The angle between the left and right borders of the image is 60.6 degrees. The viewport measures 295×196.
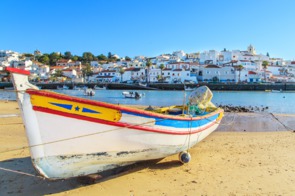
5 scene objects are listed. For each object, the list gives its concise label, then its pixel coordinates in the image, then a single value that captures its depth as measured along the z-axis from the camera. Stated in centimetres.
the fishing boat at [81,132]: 430
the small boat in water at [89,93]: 4385
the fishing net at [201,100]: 914
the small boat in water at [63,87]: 7245
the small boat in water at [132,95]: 3816
